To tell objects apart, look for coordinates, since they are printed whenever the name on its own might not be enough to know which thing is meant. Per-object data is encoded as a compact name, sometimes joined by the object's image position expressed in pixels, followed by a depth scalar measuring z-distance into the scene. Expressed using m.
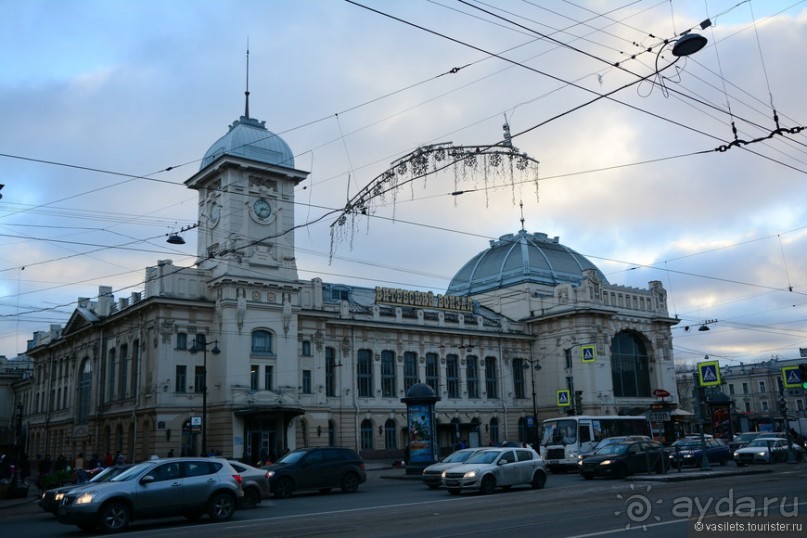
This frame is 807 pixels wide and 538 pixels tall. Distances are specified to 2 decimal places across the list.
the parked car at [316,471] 26.86
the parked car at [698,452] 36.66
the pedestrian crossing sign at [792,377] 29.98
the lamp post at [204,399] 36.75
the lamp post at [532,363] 66.91
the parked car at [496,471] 24.14
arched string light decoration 19.27
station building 47.34
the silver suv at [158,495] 16.95
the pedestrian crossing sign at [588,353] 49.97
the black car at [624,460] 28.67
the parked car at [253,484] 22.39
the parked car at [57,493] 19.84
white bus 37.91
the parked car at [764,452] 35.19
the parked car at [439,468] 27.65
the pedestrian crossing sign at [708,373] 31.92
